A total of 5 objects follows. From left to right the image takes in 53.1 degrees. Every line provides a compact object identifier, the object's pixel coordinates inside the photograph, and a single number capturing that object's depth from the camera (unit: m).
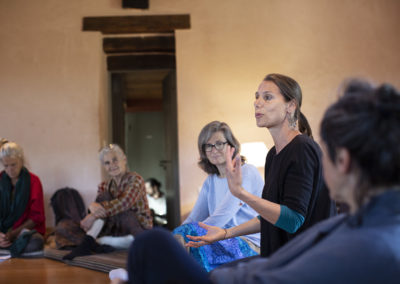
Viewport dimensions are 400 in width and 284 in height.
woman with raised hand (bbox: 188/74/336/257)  1.57
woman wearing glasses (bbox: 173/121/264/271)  2.26
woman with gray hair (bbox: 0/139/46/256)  4.15
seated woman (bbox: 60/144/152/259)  3.77
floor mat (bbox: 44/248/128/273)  3.35
